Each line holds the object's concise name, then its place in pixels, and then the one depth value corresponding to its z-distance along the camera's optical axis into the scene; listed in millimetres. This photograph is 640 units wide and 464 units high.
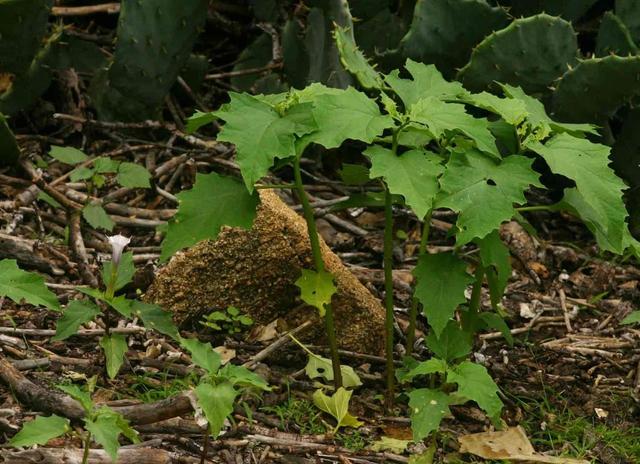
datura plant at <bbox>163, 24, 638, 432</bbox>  3977
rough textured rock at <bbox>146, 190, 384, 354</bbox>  5379
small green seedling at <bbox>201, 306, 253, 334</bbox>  5309
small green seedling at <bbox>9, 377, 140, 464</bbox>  3395
